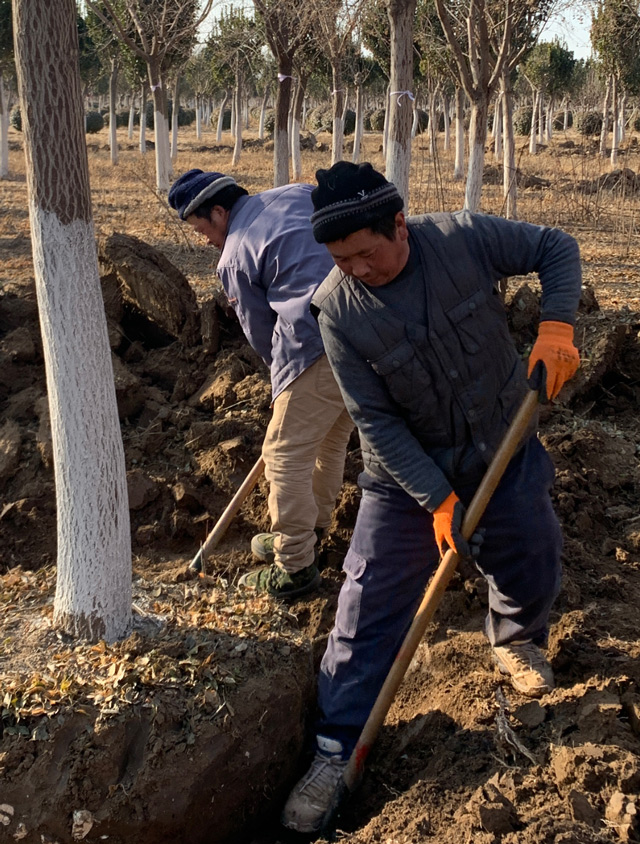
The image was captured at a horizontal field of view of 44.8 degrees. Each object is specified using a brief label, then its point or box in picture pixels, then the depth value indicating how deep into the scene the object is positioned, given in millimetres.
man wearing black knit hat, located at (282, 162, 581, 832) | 2328
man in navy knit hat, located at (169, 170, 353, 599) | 3229
